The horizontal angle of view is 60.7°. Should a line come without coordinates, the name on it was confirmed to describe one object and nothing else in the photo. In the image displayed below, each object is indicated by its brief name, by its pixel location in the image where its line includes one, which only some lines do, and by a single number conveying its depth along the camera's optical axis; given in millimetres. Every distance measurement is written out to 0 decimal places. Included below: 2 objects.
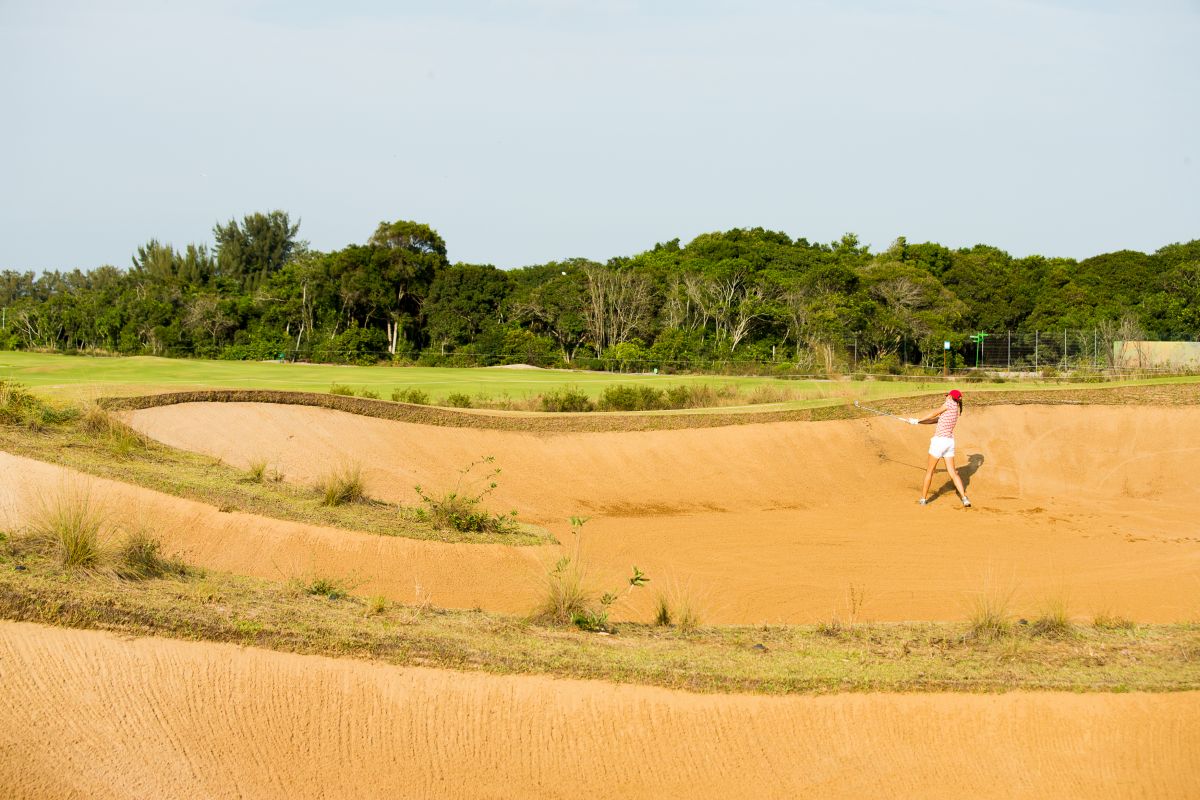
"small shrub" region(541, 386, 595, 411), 22594
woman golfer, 15234
